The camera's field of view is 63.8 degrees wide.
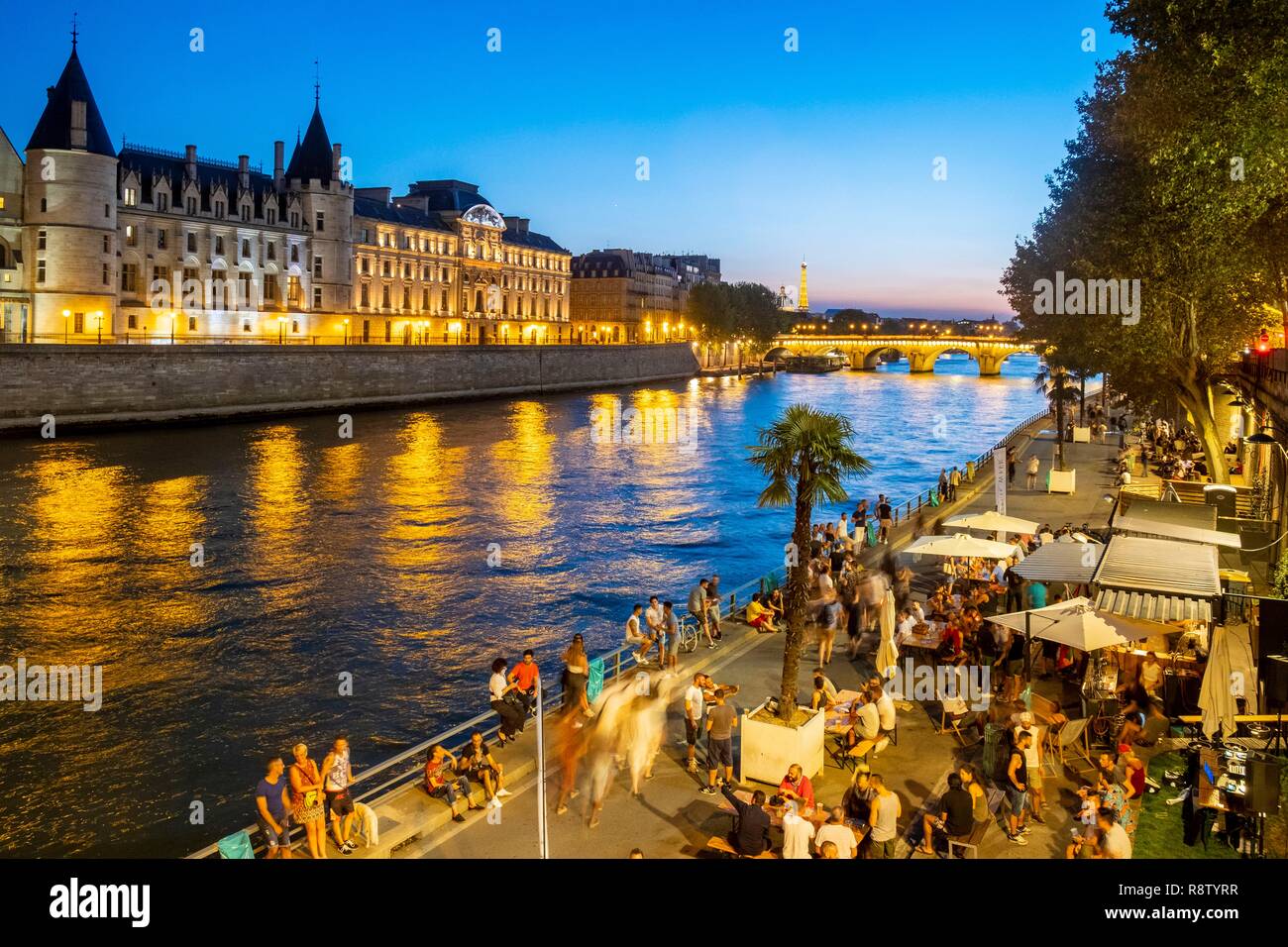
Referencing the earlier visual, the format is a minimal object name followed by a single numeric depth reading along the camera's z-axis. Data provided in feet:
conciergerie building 202.49
